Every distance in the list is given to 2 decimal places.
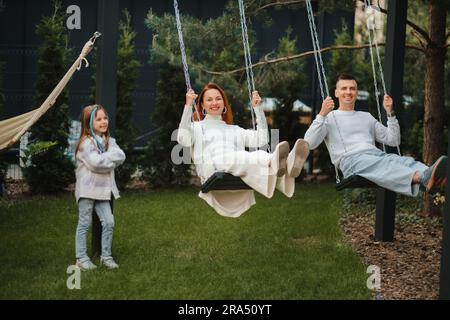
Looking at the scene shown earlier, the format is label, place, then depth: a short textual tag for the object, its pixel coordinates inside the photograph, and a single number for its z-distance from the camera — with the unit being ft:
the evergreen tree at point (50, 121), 25.68
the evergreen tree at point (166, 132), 27.76
